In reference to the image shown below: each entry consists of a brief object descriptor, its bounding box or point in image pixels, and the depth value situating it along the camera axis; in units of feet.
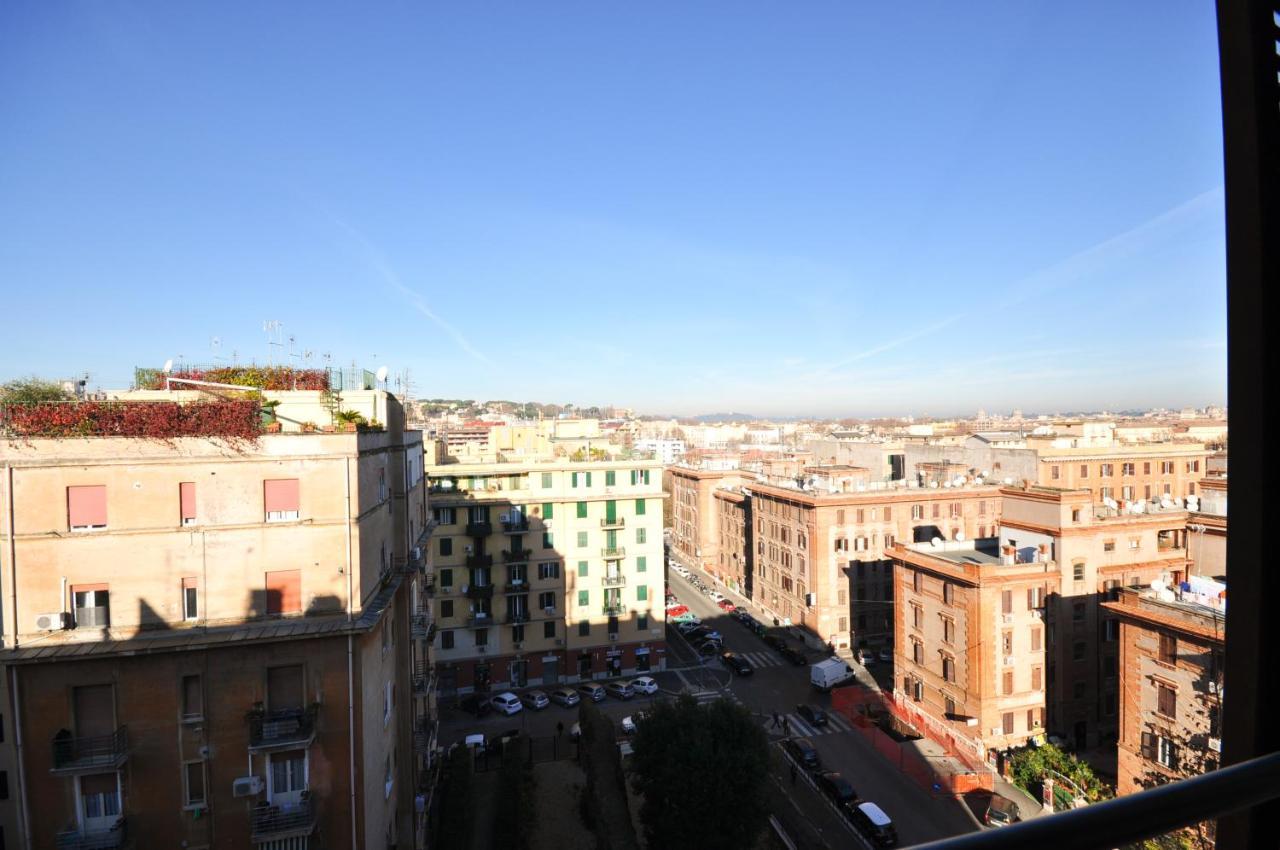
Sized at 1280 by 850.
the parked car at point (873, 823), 69.72
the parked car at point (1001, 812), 72.38
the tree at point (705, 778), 62.28
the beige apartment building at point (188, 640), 40.04
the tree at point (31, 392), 41.55
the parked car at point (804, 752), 85.92
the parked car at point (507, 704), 105.40
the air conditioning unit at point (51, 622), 40.16
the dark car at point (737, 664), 120.26
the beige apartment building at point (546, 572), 111.65
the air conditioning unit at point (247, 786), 41.73
